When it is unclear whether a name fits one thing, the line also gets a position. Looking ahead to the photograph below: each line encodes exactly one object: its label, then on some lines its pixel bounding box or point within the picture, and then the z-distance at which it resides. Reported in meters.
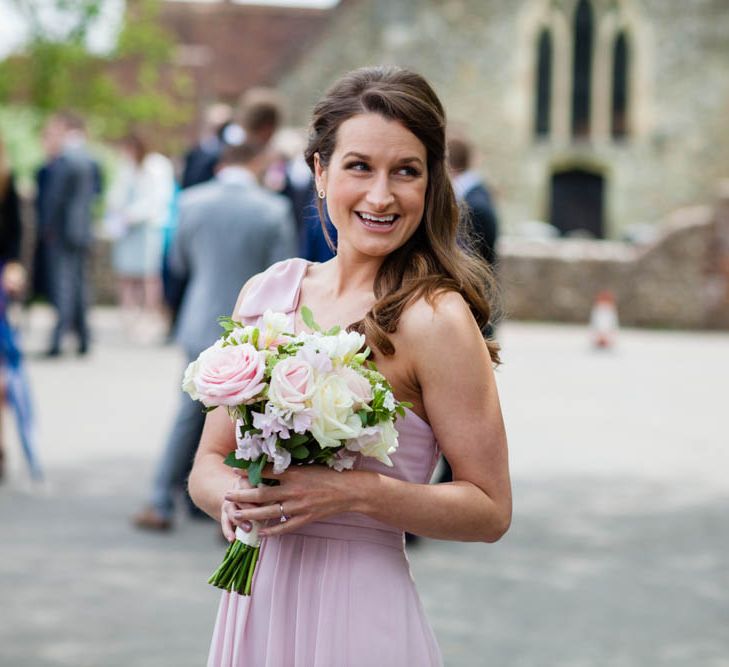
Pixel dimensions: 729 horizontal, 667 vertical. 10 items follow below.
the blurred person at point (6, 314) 7.48
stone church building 32.88
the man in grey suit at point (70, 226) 12.74
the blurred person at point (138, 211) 14.69
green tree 28.94
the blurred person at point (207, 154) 9.94
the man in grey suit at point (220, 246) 6.45
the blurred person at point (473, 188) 6.85
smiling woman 2.44
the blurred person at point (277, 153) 7.04
